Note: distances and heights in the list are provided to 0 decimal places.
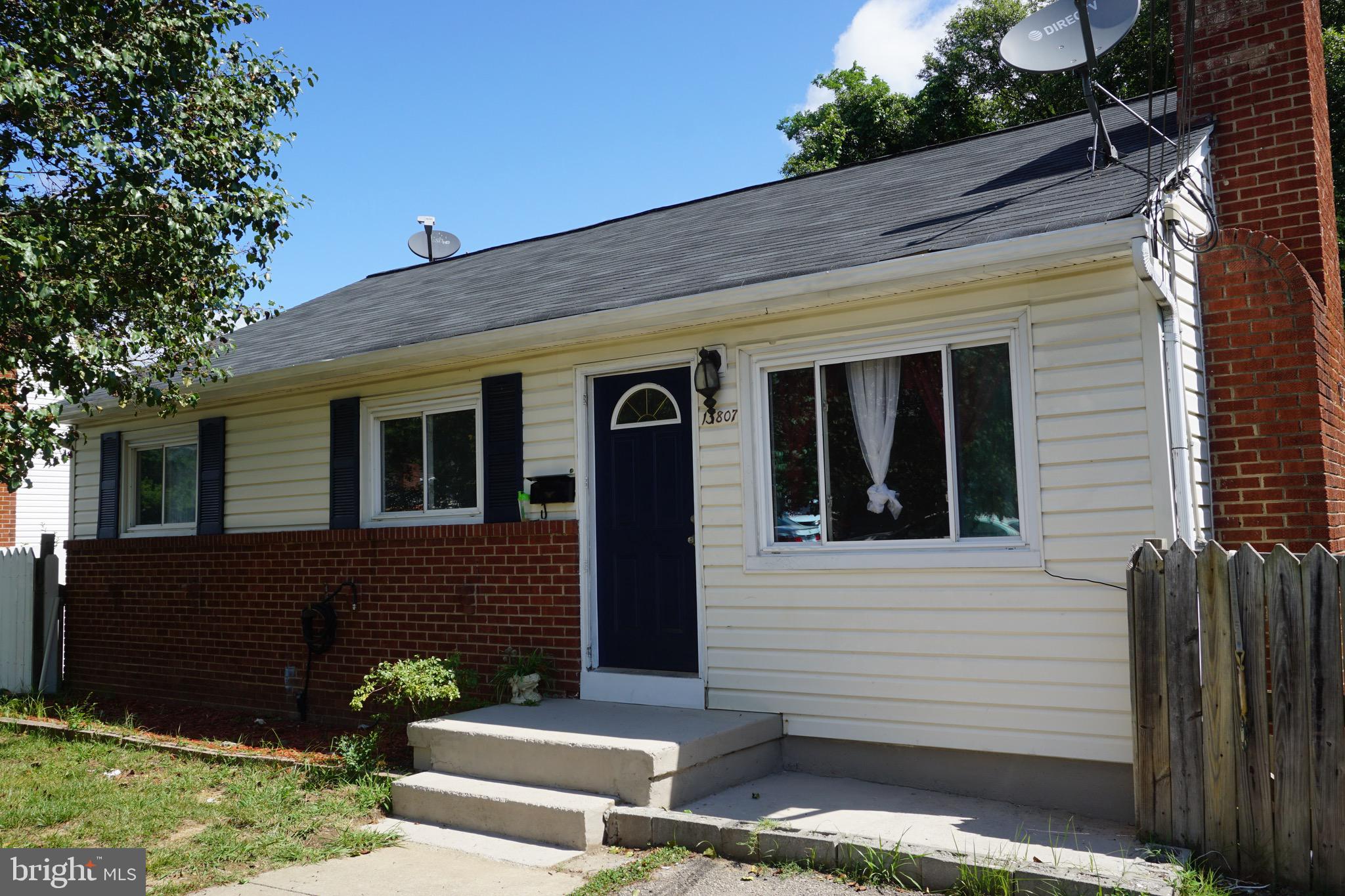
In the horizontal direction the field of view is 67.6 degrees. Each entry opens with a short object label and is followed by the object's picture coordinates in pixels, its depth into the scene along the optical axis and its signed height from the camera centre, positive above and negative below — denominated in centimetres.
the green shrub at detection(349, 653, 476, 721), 670 -102
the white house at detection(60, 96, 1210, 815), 538 +42
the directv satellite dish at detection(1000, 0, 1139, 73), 645 +320
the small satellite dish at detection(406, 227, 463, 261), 1383 +400
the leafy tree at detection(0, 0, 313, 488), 604 +232
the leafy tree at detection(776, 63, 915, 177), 2292 +919
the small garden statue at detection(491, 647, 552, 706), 695 -101
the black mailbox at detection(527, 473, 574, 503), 727 +31
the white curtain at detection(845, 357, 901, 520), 611 +68
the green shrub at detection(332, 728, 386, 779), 656 -145
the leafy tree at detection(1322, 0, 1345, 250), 1470 +622
